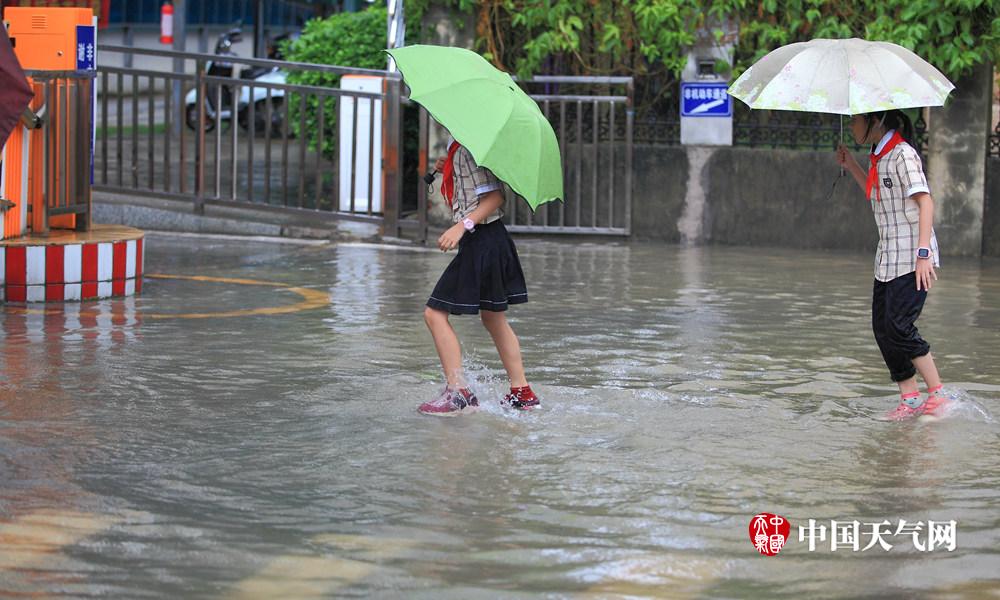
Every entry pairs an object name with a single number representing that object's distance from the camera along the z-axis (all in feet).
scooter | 80.94
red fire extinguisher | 102.17
